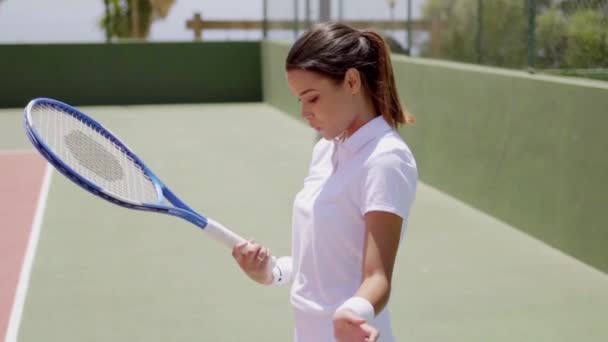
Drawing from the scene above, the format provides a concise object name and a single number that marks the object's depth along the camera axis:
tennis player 2.89
